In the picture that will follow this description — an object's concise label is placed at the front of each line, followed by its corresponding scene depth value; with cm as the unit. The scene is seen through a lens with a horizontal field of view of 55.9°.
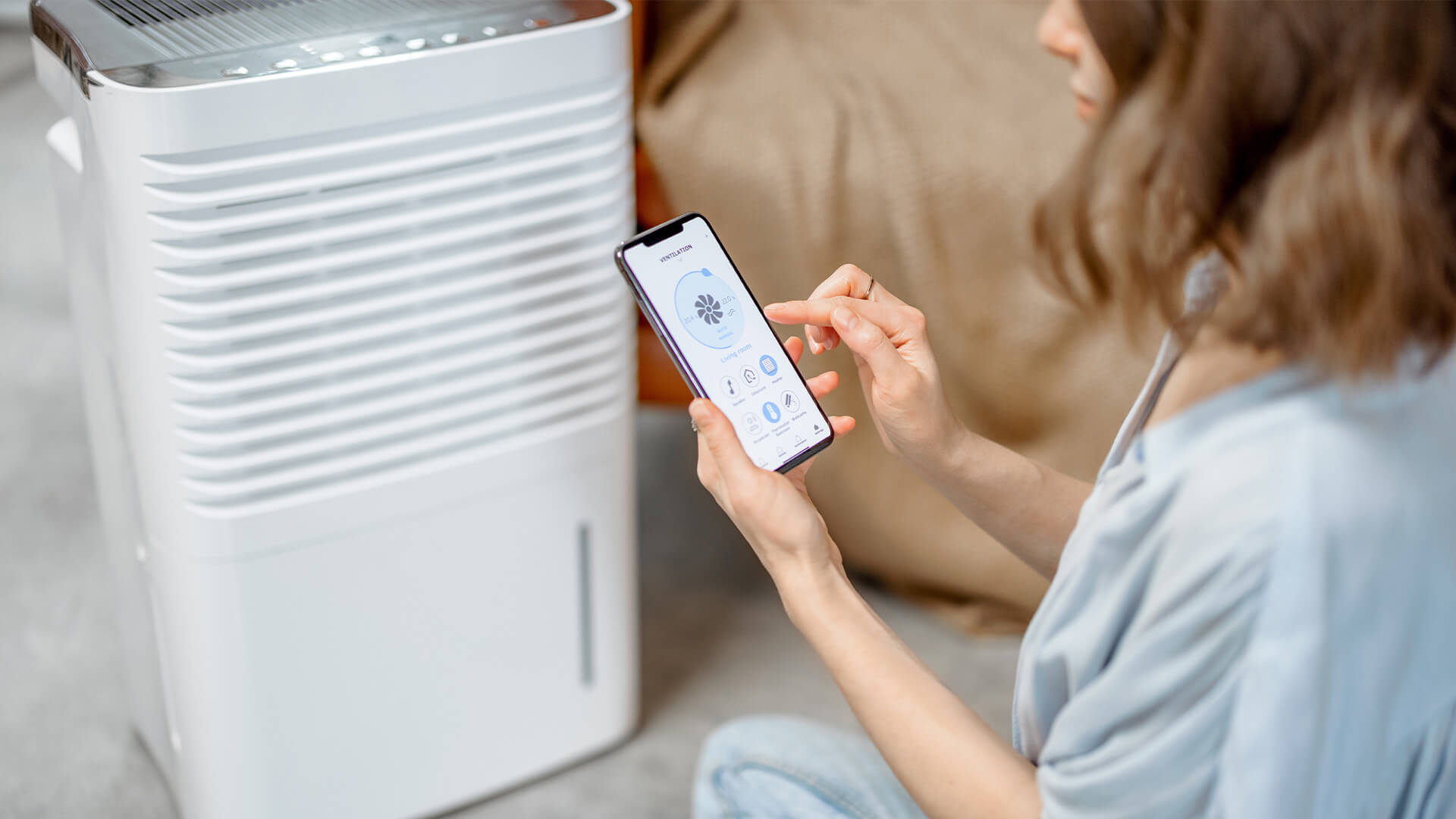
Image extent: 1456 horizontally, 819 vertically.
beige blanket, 135
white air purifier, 90
